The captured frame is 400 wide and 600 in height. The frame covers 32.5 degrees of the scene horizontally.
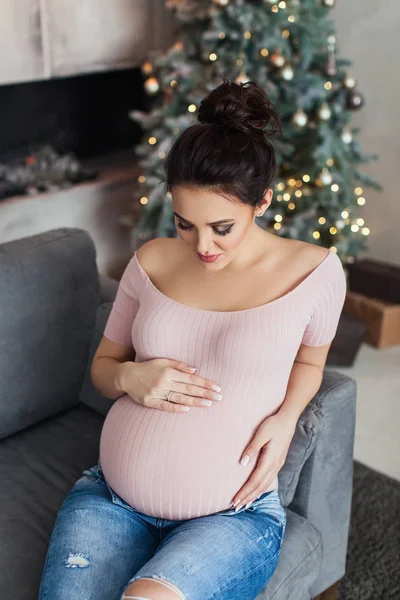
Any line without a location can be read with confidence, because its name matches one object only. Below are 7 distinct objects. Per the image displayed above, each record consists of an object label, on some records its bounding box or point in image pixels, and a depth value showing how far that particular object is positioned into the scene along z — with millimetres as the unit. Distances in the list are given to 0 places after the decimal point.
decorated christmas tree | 2566
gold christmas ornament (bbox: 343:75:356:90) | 2689
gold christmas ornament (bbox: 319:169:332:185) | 2680
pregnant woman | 1175
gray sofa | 1359
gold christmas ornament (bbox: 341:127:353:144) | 2730
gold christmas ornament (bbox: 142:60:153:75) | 2887
